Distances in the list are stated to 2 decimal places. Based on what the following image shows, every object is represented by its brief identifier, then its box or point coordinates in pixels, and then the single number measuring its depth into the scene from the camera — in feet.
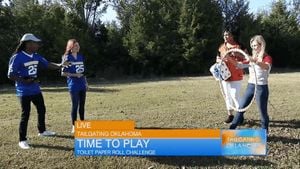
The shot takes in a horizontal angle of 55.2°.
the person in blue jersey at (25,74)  16.69
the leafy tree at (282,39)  104.21
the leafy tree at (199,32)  92.31
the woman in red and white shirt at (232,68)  19.10
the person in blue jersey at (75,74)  18.82
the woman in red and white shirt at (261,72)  16.52
